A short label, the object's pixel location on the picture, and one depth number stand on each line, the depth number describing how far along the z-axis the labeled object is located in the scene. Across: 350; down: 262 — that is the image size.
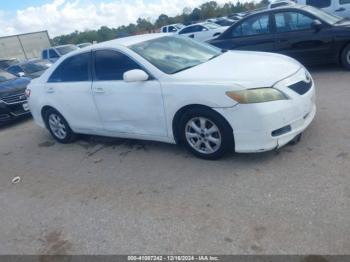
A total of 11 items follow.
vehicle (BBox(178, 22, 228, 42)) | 18.80
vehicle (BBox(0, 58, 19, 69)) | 19.41
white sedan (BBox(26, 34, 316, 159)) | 3.80
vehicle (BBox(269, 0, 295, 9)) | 19.10
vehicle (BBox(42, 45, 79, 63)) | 18.45
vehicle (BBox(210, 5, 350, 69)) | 7.27
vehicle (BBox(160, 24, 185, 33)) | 27.37
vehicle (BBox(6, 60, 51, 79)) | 13.99
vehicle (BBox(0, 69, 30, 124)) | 8.08
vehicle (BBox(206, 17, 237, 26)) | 24.19
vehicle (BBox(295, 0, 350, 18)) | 11.22
